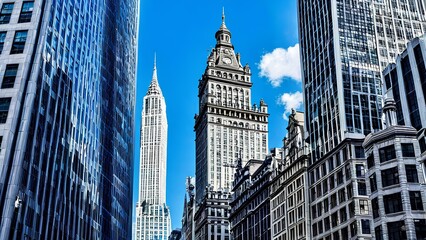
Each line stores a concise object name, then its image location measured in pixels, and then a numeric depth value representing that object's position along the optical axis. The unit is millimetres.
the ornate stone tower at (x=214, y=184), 197750
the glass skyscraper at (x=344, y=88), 101875
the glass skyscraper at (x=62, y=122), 80188
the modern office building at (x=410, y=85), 87869
